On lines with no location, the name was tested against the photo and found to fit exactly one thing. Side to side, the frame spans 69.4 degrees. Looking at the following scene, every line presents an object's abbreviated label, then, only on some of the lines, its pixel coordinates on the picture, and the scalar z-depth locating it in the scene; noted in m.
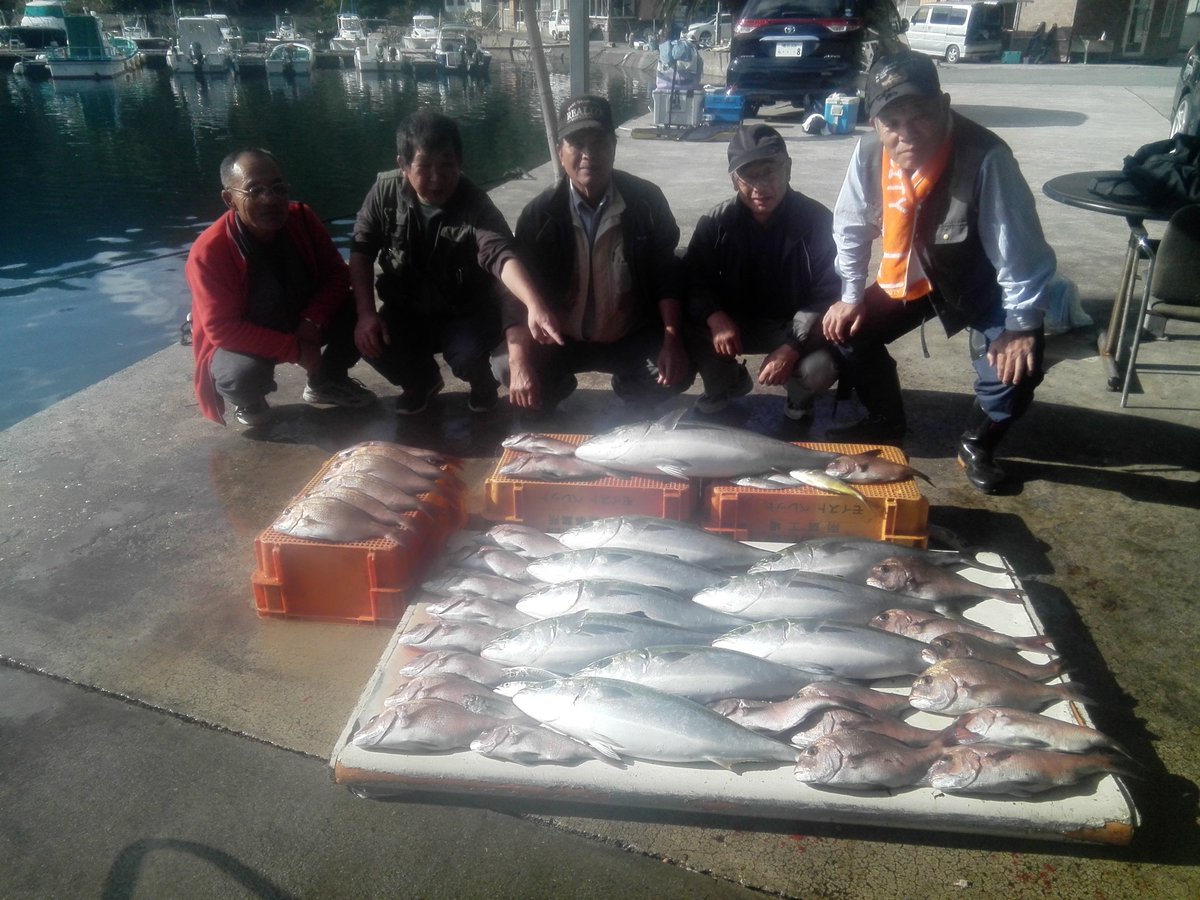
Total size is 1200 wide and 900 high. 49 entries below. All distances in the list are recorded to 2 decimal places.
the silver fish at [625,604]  2.76
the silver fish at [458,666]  2.58
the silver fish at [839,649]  2.56
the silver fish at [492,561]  3.08
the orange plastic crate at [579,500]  3.35
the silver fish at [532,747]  2.28
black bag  4.62
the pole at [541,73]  4.95
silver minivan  37.59
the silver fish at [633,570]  2.92
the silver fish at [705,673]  2.45
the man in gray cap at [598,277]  4.06
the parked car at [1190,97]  6.69
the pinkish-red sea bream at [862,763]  2.17
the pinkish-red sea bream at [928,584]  2.92
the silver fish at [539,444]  3.57
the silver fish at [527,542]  3.17
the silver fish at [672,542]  3.07
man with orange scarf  3.47
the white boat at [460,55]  65.62
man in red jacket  4.20
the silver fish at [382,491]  3.24
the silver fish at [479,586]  2.95
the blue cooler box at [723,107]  16.02
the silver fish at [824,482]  3.25
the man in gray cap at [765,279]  4.09
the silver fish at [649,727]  2.28
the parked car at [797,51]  15.91
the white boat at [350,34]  72.69
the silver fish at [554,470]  3.41
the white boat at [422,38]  70.31
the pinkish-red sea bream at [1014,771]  2.15
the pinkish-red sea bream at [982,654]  2.54
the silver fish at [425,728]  2.32
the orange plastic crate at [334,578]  2.99
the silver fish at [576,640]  2.60
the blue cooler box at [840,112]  15.03
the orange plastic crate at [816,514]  3.24
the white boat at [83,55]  56.75
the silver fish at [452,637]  2.72
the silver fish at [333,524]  3.02
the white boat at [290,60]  63.38
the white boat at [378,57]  66.81
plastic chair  4.21
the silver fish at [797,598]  2.75
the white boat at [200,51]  62.66
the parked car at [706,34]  43.97
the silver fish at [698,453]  3.41
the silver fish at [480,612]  2.82
